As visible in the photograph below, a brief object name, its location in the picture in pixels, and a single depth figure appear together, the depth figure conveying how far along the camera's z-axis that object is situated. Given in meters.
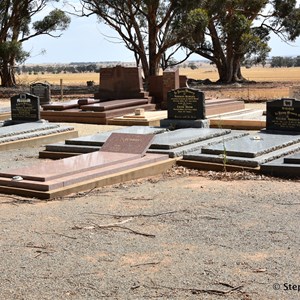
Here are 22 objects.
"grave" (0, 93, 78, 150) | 14.29
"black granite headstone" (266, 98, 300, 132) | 12.56
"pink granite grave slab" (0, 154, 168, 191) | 8.72
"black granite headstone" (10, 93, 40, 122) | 15.99
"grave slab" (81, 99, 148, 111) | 19.49
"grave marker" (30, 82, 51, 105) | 23.12
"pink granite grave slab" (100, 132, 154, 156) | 11.08
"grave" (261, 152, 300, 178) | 9.77
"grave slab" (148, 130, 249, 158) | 11.32
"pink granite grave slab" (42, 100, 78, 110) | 20.47
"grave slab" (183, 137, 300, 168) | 10.35
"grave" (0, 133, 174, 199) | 8.78
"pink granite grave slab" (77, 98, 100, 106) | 20.96
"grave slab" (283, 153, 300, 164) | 10.02
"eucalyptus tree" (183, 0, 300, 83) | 38.81
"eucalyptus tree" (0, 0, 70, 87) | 40.16
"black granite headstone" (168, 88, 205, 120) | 14.29
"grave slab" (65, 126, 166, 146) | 12.41
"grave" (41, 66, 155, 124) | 19.47
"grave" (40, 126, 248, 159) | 11.60
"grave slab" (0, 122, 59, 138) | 14.50
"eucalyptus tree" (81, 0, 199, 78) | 34.81
